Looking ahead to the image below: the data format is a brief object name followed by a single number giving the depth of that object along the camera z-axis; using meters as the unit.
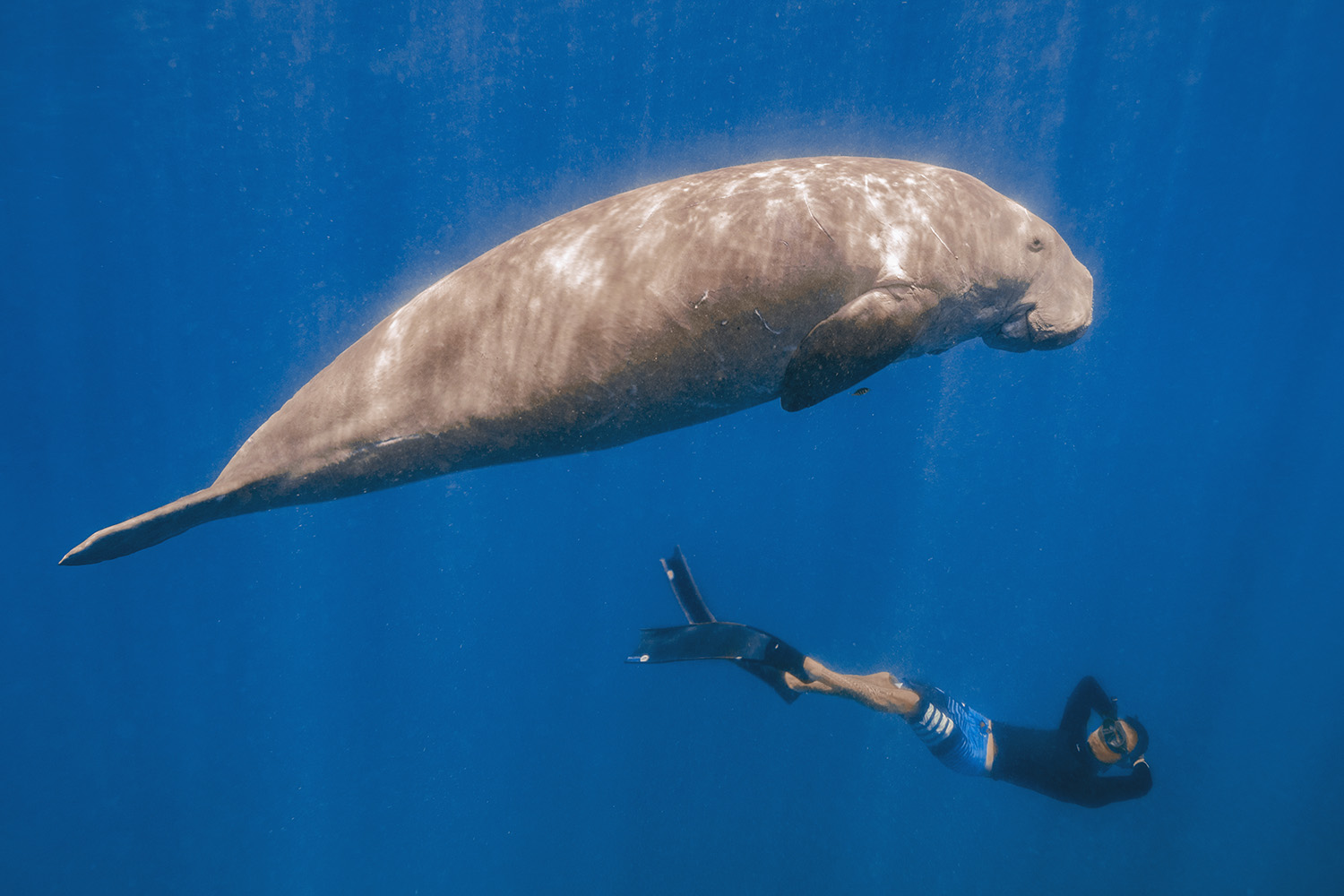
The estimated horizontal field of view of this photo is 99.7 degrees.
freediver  5.92
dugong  2.57
